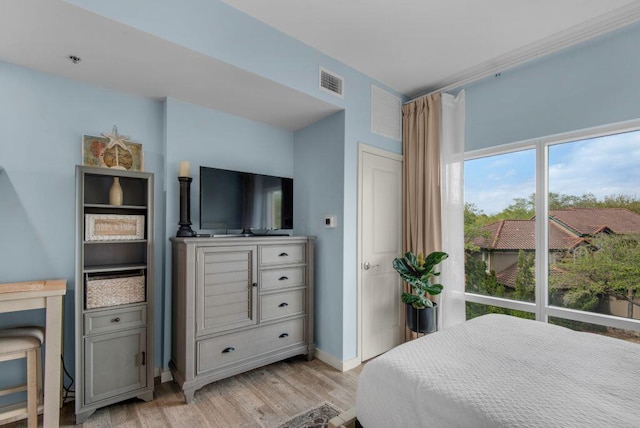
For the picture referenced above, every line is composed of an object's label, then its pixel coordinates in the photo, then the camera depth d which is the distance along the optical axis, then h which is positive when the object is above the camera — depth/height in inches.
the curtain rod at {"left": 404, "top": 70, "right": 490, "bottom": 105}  107.9 +52.4
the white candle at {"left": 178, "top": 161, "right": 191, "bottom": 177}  97.2 +15.5
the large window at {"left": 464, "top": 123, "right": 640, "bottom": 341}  87.5 -4.6
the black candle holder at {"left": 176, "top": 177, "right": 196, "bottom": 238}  96.9 +3.7
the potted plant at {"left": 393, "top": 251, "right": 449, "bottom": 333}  107.9 -26.0
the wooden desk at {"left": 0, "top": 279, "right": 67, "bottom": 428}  66.9 -27.6
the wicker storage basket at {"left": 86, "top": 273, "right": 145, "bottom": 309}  78.9 -20.5
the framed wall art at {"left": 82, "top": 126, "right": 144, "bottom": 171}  90.5 +20.5
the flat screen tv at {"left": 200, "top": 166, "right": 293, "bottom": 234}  101.0 +5.5
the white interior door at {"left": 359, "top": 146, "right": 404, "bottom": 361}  114.3 -12.9
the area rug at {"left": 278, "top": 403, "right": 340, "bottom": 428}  75.5 -53.2
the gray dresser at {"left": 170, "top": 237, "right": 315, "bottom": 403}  87.3 -29.2
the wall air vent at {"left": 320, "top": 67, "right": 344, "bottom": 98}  100.9 +47.2
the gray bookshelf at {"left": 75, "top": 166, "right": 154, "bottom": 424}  76.8 -23.5
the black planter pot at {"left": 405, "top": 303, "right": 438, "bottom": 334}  107.6 -37.4
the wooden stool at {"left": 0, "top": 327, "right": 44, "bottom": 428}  66.0 -31.9
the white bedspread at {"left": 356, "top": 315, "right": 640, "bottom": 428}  38.7 -25.8
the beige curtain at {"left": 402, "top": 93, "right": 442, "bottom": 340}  117.6 +17.3
